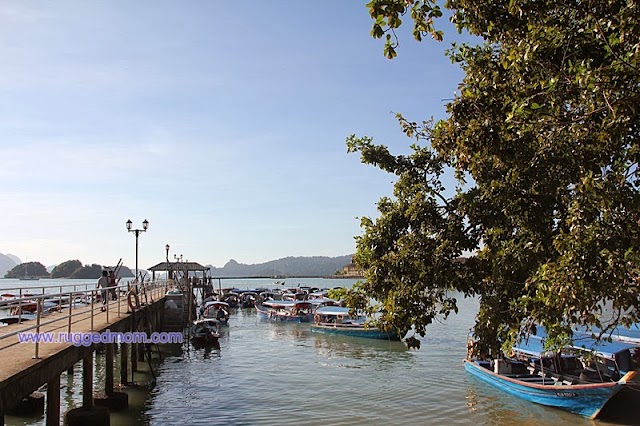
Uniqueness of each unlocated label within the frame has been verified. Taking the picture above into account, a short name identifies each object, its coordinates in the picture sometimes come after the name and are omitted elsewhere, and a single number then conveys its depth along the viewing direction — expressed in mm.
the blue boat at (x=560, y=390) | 18891
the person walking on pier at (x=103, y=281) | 24656
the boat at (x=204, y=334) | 37406
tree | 6805
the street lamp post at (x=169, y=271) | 57656
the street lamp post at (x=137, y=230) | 31569
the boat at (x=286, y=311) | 56938
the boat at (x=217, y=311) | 53397
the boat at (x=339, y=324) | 42938
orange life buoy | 22298
